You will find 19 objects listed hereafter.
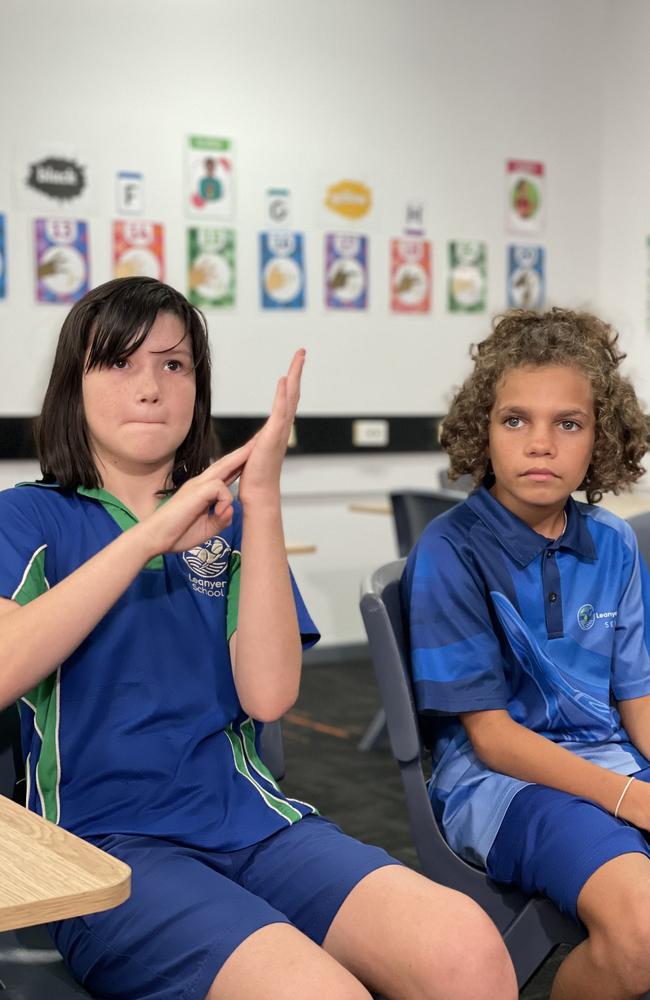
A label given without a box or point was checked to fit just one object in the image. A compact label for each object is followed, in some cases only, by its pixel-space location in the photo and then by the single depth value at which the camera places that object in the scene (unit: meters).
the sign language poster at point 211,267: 4.59
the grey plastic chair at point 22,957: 1.13
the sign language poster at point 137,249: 4.45
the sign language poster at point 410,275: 5.02
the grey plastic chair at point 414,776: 1.44
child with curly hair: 1.34
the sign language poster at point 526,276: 5.26
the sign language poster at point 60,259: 4.30
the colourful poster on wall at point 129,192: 4.43
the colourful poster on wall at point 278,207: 4.73
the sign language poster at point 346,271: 4.88
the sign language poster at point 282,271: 4.74
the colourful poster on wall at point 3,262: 4.23
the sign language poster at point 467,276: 5.14
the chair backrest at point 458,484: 3.67
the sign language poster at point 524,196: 5.20
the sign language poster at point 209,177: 4.56
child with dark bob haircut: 1.09
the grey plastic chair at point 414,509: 3.07
